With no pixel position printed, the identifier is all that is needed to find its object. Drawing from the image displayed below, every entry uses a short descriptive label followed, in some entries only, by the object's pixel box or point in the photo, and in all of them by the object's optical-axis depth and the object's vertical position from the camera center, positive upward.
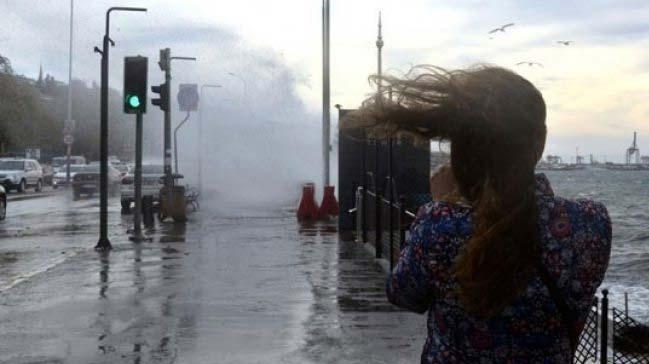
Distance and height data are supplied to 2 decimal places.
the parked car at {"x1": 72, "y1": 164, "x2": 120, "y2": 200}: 36.97 -0.82
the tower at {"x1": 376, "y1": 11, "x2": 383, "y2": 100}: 32.41 +4.35
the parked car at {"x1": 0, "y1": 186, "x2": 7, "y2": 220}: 23.81 -1.10
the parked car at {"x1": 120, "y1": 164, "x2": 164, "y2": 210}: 25.89 -0.68
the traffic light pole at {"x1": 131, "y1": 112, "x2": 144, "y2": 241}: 16.02 -0.38
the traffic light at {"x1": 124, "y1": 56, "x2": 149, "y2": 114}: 15.41 +1.40
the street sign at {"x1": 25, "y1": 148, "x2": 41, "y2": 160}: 69.25 +0.73
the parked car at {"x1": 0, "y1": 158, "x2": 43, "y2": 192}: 42.40 -0.55
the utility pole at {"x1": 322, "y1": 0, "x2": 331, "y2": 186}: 22.88 +1.77
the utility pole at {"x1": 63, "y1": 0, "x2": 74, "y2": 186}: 52.47 +2.22
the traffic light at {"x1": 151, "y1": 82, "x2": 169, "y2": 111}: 18.83 +1.39
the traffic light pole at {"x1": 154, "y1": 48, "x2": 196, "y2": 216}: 20.48 +0.66
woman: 2.34 -0.20
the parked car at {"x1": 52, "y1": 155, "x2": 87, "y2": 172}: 65.09 +0.10
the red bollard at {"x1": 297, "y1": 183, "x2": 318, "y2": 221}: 21.23 -1.03
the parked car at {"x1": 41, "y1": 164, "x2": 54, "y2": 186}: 55.30 -0.79
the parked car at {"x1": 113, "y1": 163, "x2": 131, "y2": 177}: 58.03 -0.25
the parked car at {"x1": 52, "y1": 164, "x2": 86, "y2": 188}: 52.47 -0.94
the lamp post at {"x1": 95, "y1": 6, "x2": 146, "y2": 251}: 14.56 +0.19
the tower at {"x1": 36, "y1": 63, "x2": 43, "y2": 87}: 129.02 +13.02
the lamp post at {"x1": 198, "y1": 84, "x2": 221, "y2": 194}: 36.99 +1.10
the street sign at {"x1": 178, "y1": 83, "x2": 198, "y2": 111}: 27.33 +2.07
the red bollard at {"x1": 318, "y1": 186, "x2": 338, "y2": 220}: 21.33 -1.01
